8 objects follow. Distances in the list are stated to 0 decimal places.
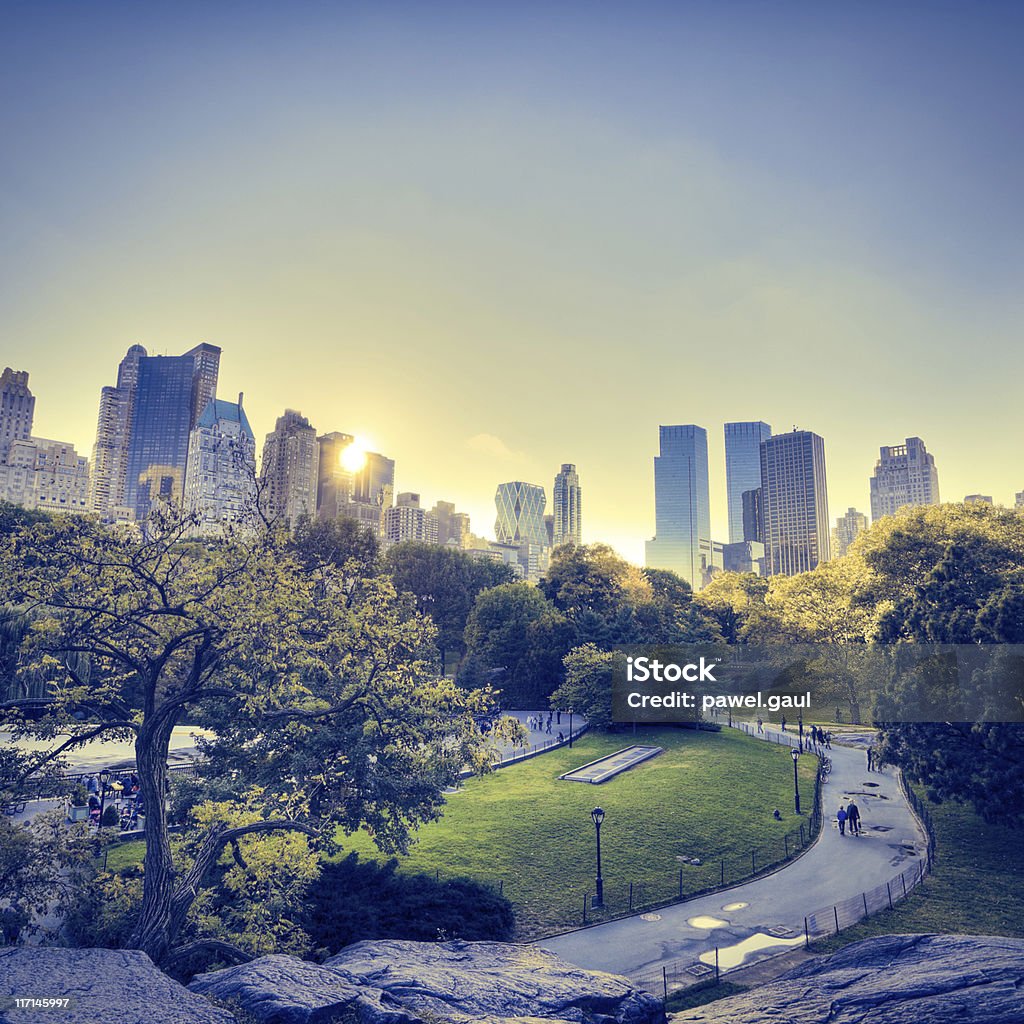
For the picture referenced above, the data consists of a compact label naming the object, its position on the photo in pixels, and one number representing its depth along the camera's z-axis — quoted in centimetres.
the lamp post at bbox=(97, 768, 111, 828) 2963
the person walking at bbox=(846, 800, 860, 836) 2869
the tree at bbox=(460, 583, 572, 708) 6069
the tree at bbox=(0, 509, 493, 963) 1379
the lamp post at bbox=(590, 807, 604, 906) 2177
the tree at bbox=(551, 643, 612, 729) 4978
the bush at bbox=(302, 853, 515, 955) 1625
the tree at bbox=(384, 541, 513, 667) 7906
